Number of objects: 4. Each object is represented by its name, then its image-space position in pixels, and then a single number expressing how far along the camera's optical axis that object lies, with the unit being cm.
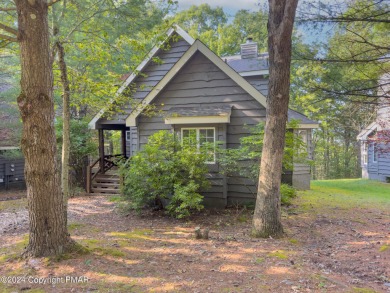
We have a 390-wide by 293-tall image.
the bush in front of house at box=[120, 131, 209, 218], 780
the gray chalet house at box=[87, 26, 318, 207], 877
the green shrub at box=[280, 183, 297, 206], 831
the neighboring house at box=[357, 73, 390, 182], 1866
